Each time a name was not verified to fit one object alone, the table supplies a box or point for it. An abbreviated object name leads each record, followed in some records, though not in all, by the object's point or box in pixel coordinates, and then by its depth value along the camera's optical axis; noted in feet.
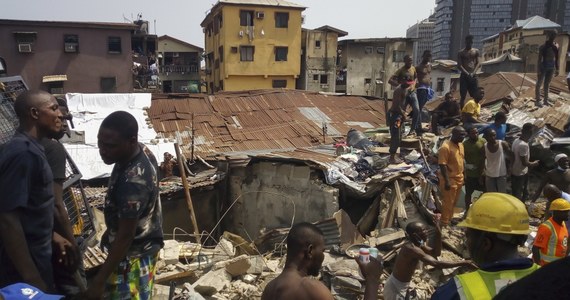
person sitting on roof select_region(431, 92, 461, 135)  37.22
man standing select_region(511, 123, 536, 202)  25.32
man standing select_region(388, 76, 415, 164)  27.84
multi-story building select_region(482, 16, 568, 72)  101.99
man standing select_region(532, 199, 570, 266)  15.14
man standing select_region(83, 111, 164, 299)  8.41
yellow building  105.09
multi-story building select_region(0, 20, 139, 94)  80.33
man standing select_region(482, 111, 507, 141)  27.99
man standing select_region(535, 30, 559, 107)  33.50
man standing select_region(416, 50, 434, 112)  34.30
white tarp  39.75
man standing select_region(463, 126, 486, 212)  24.47
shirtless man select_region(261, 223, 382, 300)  7.97
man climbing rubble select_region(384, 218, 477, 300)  15.02
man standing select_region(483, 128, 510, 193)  24.30
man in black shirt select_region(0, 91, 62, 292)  7.45
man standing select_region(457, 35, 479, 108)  34.55
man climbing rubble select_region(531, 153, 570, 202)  22.41
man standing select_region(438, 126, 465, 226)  23.08
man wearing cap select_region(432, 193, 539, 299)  6.30
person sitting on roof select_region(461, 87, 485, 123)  31.89
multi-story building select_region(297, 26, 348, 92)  113.29
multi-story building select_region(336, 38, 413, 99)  116.37
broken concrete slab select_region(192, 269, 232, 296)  18.34
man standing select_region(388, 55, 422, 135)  32.12
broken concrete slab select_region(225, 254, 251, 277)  19.93
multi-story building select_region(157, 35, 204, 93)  113.39
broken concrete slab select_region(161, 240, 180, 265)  20.49
